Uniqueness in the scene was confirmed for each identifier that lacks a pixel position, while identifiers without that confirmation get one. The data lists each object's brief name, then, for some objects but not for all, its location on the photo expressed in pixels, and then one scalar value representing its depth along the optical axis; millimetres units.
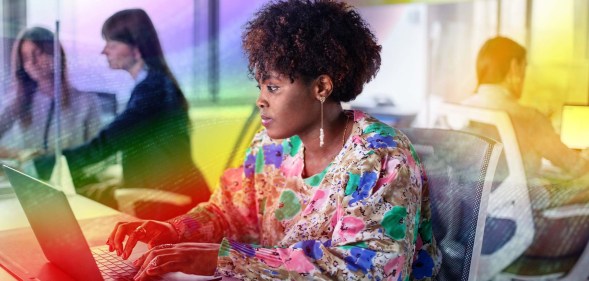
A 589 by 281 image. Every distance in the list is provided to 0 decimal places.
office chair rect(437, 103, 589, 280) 1891
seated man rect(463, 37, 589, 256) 1859
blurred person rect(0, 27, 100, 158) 1700
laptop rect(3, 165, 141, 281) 885
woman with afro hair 919
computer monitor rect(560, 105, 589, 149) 1808
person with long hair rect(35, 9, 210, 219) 1836
